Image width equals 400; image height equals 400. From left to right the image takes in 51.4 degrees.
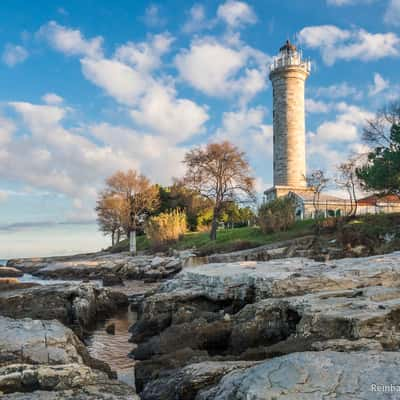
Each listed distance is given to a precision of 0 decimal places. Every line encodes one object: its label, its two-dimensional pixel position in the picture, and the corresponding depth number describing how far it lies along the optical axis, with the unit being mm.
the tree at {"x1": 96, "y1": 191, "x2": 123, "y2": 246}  41875
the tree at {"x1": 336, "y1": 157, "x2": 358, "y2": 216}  35600
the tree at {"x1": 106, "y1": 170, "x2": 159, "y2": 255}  42188
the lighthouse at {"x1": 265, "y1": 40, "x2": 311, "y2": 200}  45000
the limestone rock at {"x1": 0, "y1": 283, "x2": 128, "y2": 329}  10859
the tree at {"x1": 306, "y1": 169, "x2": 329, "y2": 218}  38962
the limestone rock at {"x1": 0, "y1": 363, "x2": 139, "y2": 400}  4152
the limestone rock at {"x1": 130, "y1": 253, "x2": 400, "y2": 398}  5730
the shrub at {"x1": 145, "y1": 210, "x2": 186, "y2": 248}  37312
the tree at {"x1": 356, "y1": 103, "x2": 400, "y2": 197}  25938
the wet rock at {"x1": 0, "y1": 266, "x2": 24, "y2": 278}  29041
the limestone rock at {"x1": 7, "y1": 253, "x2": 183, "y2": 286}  24219
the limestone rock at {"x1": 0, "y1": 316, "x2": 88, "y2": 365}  5465
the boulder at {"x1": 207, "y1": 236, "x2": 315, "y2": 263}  21659
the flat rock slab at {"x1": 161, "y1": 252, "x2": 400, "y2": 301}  9599
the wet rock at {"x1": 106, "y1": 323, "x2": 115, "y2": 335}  10359
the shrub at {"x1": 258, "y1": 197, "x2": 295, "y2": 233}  30438
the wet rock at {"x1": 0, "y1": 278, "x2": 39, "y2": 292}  14219
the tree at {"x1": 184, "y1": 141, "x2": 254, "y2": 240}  34531
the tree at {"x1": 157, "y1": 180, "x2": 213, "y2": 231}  47875
